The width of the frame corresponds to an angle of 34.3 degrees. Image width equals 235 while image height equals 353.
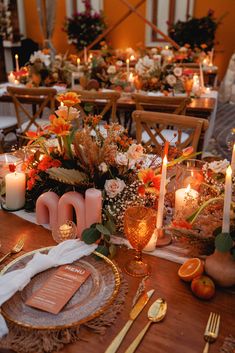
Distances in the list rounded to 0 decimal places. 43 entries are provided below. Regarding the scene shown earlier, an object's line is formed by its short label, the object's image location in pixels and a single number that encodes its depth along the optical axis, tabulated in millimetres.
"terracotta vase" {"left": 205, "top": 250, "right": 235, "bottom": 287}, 915
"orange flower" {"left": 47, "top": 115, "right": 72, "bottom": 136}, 1131
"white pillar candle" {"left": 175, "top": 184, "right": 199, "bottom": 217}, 1062
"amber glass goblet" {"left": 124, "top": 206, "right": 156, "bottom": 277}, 961
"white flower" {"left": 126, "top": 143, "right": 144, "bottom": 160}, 1182
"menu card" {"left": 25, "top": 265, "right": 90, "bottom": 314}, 839
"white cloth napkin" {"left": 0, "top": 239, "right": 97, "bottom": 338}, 865
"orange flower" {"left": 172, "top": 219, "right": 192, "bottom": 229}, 1003
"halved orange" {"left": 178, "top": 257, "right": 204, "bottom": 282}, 938
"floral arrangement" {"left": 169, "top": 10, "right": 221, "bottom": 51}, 6590
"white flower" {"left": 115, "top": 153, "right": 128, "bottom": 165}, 1181
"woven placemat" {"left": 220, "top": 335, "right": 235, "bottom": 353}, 749
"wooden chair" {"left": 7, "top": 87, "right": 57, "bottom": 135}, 2891
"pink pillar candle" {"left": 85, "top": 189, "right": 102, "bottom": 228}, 1098
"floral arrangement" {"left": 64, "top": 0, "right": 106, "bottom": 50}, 7316
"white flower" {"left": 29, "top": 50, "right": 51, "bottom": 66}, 3564
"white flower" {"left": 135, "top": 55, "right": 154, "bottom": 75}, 3381
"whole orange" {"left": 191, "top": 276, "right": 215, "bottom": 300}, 890
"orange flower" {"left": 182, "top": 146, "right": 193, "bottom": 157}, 1244
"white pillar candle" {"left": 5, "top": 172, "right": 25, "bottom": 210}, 1281
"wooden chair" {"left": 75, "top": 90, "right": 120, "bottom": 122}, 2684
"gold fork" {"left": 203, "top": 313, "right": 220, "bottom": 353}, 771
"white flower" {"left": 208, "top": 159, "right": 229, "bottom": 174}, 1205
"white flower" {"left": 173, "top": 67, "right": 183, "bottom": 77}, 3281
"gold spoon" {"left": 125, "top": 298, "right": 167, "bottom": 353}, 753
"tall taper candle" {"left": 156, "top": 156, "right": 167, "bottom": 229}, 1035
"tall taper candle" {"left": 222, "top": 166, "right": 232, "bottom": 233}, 887
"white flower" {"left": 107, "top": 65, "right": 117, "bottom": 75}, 3564
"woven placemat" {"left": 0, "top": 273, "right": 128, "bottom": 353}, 748
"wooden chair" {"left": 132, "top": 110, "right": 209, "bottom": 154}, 1921
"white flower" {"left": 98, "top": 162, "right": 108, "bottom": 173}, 1148
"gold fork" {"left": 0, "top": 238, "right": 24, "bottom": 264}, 1038
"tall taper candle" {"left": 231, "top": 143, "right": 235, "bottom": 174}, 1188
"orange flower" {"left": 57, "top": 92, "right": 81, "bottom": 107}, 1145
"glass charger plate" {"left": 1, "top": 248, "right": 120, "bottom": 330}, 802
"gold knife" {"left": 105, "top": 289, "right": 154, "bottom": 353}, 748
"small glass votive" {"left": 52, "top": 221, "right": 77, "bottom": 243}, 1103
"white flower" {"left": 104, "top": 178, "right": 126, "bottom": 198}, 1152
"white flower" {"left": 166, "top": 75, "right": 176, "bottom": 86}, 3245
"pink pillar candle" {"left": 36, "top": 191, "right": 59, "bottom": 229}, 1175
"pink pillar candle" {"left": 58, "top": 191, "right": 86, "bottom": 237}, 1121
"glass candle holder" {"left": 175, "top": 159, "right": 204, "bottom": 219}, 1110
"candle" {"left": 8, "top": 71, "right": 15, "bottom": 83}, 3906
